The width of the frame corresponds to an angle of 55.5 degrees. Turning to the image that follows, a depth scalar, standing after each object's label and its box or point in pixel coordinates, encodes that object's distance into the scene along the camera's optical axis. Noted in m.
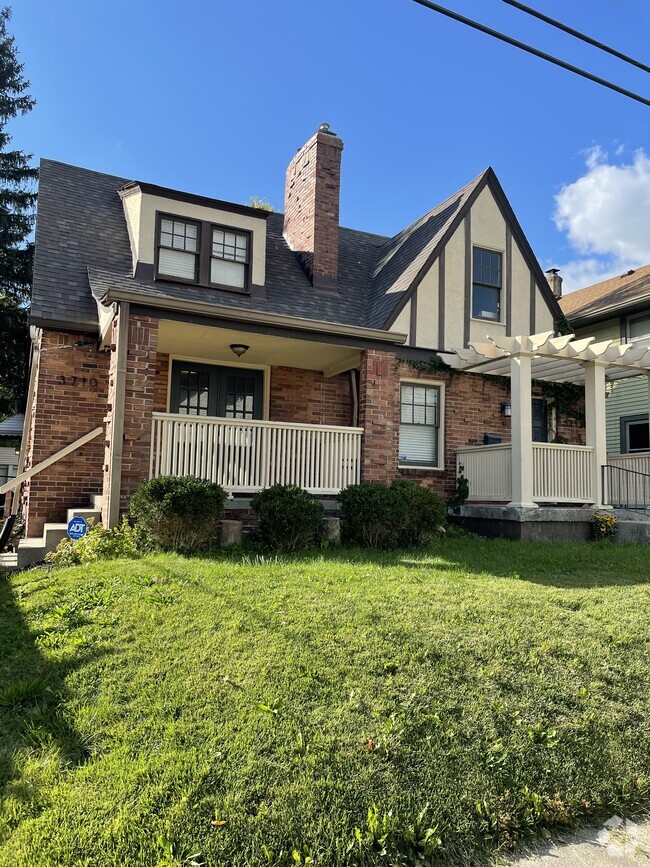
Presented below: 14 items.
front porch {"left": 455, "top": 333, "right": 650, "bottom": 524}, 10.20
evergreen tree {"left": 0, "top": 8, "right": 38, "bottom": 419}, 20.48
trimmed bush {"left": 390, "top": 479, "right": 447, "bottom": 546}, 8.70
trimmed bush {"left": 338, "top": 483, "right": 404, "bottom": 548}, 8.56
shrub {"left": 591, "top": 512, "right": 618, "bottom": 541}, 10.34
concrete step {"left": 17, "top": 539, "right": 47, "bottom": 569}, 7.98
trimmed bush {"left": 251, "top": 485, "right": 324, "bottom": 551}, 8.05
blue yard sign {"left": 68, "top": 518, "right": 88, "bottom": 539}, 8.12
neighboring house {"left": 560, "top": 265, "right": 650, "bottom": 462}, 15.41
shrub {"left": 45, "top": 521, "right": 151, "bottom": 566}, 7.44
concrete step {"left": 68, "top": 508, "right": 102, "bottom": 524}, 8.73
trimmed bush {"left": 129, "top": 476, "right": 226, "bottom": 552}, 7.45
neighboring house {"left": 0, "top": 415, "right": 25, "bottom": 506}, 15.20
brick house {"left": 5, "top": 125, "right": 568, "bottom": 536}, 8.87
